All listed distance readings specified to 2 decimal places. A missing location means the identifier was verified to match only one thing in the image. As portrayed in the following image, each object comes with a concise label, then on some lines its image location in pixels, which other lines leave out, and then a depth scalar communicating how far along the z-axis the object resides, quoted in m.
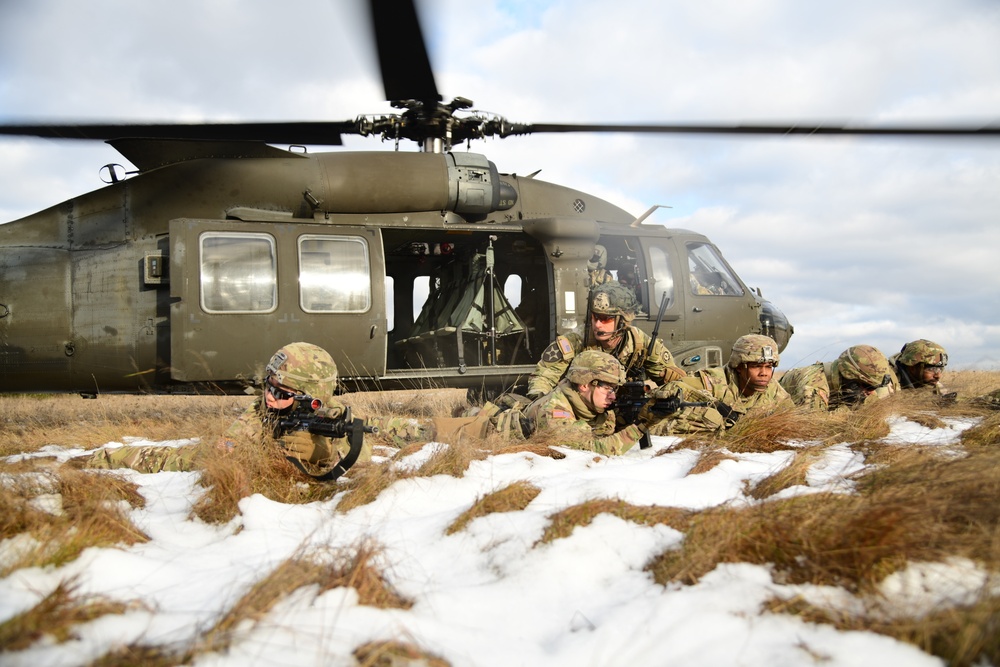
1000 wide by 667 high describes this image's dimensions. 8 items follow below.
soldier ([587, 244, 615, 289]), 7.74
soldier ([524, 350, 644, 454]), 4.71
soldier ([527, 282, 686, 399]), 5.96
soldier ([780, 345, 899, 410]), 6.20
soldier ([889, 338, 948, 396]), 6.92
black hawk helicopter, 6.21
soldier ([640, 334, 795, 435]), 5.07
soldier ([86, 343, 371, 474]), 3.96
